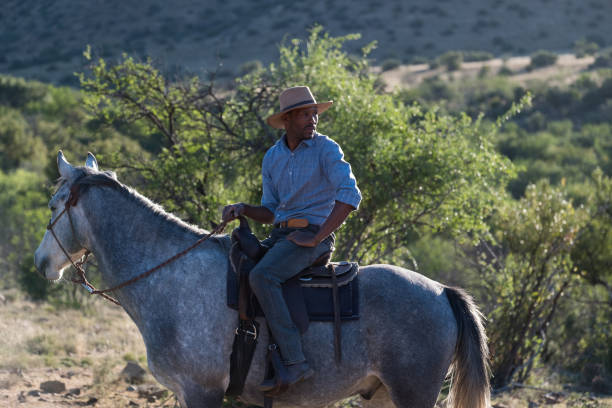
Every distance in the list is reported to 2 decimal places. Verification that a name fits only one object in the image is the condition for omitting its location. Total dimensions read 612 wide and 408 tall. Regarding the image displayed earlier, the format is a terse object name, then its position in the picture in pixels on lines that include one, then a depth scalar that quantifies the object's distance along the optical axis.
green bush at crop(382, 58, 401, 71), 93.34
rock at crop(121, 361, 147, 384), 17.06
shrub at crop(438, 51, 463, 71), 96.50
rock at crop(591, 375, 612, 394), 19.42
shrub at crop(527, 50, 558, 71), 94.25
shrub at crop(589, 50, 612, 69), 87.12
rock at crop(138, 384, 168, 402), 15.98
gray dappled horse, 8.41
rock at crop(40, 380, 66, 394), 15.71
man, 8.20
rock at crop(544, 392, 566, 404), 16.56
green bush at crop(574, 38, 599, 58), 96.69
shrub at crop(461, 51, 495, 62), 102.56
